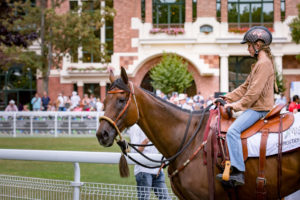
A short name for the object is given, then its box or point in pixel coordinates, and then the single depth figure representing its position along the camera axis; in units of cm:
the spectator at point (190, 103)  1874
